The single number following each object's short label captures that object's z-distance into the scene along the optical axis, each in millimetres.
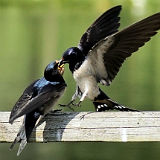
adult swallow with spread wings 10250
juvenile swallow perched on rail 8375
